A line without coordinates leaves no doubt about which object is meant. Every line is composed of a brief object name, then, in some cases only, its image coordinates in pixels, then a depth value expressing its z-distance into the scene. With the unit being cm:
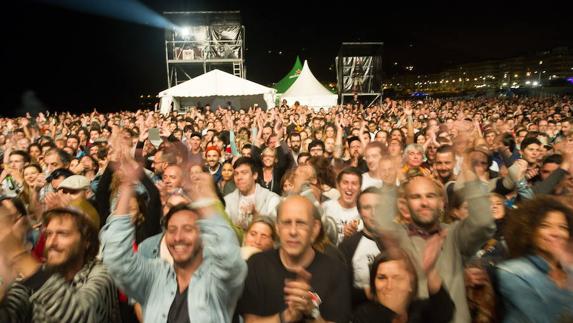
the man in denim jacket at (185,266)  220
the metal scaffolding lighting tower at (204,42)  2920
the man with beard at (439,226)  250
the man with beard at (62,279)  214
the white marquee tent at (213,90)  2022
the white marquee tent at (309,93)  2414
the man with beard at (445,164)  486
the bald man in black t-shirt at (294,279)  233
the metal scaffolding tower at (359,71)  2511
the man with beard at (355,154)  639
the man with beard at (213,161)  595
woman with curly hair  213
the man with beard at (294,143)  754
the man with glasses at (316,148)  601
